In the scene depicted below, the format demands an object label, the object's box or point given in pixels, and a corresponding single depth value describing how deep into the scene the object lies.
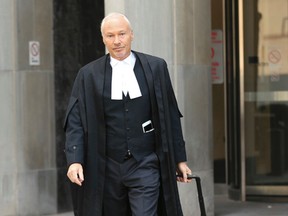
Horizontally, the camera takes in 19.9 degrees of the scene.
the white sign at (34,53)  10.30
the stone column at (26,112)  10.09
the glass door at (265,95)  10.74
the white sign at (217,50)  11.44
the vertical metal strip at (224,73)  11.31
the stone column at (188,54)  8.69
